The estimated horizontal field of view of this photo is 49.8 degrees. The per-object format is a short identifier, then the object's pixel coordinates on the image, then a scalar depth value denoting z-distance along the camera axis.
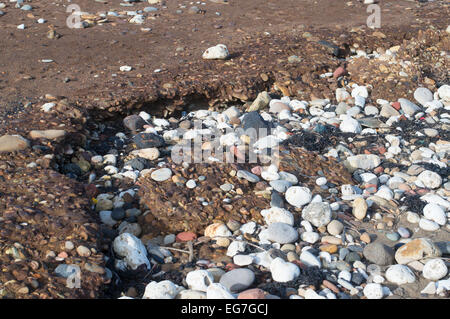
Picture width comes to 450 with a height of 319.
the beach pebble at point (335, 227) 2.54
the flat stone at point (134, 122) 3.52
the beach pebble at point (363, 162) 3.15
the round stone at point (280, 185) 2.83
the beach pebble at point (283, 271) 2.20
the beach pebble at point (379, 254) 2.33
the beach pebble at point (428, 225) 2.59
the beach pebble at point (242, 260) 2.33
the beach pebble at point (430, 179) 2.96
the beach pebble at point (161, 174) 2.83
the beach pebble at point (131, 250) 2.31
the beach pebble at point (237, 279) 2.16
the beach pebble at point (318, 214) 2.59
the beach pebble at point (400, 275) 2.21
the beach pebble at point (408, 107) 3.85
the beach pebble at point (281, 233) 2.47
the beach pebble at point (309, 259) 2.31
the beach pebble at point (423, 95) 4.01
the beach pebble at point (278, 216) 2.59
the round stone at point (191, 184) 2.78
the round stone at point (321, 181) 2.93
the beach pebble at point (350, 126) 3.54
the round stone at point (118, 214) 2.66
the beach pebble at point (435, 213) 2.63
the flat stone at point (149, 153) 3.17
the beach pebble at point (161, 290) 2.07
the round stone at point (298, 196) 2.74
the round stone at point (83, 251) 2.18
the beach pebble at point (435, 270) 2.21
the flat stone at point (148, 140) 3.25
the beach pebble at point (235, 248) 2.42
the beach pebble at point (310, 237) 2.50
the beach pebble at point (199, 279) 2.15
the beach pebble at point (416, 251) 2.33
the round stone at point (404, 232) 2.54
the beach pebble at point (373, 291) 2.11
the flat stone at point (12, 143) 2.84
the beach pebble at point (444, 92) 4.04
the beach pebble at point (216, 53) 4.28
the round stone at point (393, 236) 2.52
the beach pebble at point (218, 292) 2.04
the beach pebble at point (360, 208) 2.66
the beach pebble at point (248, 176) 2.87
